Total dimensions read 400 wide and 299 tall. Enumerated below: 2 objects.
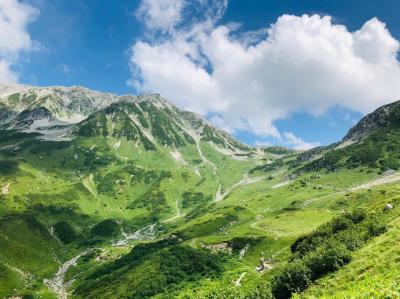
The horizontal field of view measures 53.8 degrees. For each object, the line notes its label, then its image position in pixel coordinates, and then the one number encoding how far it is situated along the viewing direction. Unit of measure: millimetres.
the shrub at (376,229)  79575
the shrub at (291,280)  72562
